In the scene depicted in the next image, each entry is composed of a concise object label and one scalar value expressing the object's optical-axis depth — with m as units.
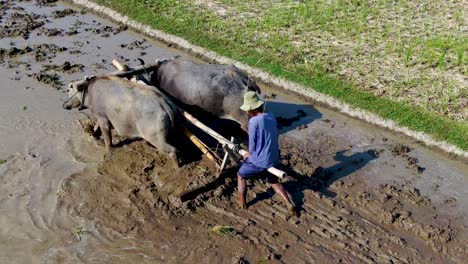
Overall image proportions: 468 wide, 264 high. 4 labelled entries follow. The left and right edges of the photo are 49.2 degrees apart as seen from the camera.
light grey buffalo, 6.25
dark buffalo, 7.10
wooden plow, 5.78
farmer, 5.31
